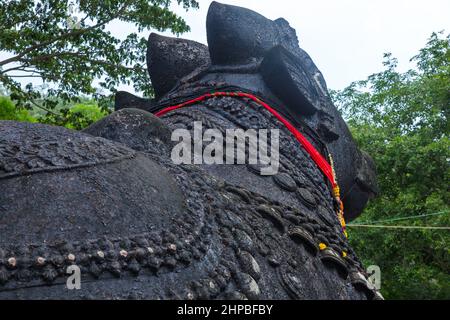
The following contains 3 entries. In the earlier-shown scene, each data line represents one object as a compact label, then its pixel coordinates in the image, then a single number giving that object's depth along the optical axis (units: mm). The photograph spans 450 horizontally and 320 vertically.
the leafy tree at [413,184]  8734
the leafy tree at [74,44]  8195
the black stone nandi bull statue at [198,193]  1262
